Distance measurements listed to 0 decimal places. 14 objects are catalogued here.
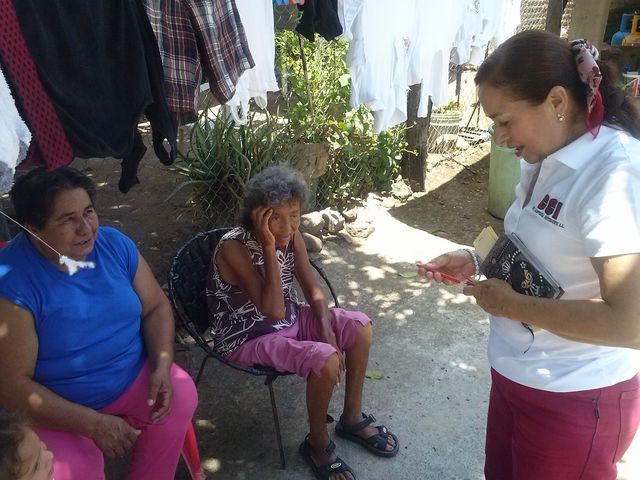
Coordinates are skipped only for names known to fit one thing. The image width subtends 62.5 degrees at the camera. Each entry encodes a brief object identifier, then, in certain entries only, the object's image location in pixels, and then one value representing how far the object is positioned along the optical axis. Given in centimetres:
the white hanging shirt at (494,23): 460
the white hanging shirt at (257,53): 243
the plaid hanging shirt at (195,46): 182
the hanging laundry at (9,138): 133
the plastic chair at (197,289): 226
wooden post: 555
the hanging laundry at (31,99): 147
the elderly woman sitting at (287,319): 221
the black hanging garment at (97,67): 155
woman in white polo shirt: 107
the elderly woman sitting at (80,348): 171
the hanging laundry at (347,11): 282
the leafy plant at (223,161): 397
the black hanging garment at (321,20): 267
